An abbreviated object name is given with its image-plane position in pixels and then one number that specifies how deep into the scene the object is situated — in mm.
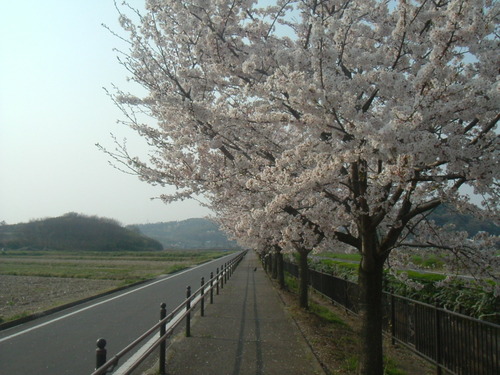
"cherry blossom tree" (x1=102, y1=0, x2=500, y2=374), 4129
